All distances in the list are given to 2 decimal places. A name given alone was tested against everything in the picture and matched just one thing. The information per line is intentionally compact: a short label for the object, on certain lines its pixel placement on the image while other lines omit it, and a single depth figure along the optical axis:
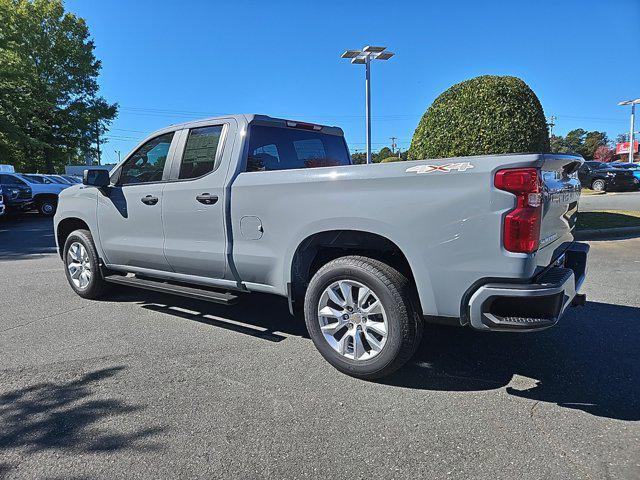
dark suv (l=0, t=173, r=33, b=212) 15.79
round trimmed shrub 7.77
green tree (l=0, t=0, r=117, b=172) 28.95
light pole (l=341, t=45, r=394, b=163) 15.61
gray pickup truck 2.61
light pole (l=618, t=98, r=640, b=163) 44.39
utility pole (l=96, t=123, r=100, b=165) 34.53
